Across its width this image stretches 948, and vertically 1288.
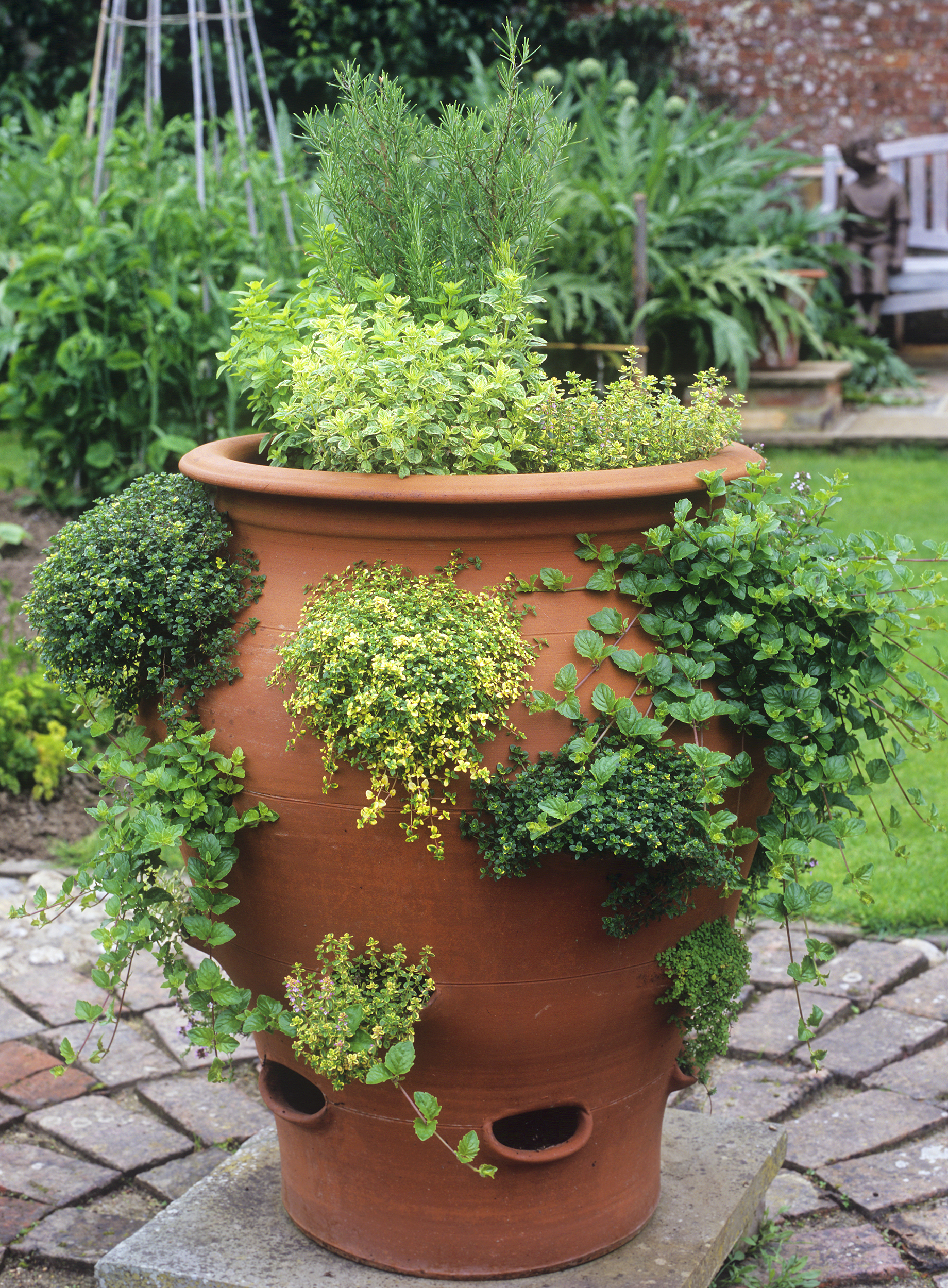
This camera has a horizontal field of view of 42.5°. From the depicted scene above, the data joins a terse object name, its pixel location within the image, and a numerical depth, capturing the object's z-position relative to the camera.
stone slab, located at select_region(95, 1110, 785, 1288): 1.71
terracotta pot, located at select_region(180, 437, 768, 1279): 1.52
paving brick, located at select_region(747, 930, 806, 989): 2.79
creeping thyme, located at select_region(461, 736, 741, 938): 1.42
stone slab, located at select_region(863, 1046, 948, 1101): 2.36
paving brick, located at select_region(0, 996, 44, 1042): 2.60
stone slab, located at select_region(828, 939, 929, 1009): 2.69
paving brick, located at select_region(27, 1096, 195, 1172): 2.24
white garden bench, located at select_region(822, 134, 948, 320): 8.89
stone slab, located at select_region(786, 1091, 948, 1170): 2.22
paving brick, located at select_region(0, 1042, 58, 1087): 2.47
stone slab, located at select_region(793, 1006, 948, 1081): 2.46
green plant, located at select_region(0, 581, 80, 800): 3.45
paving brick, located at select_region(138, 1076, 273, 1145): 2.33
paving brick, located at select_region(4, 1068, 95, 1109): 2.40
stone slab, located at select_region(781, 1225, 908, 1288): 1.90
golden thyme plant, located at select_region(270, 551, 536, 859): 1.41
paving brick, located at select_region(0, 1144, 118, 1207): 2.13
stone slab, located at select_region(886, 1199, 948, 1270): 1.93
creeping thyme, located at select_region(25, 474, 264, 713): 1.62
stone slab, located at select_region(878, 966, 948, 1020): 2.61
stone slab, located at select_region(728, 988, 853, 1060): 2.54
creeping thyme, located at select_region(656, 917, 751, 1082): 1.64
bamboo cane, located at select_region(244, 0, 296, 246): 4.51
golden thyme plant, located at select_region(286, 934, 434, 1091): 1.49
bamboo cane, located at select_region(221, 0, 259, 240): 4.41
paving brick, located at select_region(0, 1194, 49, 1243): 2.02
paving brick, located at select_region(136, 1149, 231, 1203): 2.14
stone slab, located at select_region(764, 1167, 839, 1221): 2.08
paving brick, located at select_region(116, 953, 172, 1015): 2.75
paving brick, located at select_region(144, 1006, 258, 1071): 2.56
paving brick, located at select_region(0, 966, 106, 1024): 2.68
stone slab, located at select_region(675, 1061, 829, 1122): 2.34
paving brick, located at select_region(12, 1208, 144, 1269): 1.95
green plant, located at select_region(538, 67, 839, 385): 6.31
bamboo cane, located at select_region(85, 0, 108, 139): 4.97
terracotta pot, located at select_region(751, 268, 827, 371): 6.84
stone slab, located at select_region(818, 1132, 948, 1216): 2.08
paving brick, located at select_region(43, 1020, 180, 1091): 2.51
